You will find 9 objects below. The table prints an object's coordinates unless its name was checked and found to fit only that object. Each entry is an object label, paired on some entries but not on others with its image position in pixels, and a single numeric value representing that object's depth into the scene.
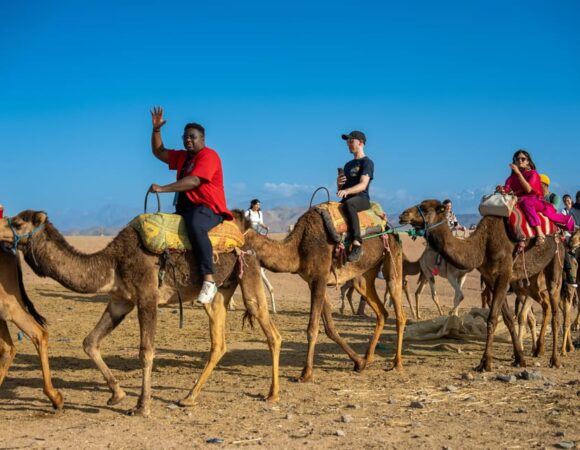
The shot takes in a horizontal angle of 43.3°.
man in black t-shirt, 10.23
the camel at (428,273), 17.71
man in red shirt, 8.14
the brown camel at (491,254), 10.40
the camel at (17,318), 8.08
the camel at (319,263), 9.66
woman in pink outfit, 11.09
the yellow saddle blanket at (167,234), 8.06
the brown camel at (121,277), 7.83
